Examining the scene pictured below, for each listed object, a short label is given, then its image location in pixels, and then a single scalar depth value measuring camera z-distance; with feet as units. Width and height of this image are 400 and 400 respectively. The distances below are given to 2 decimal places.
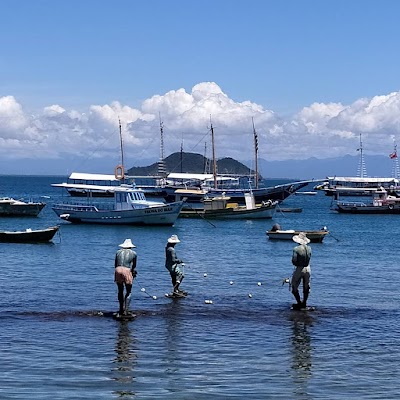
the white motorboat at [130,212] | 205.46
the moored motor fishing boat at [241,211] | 242.58
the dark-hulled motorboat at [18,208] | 242.58
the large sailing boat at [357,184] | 549.54
